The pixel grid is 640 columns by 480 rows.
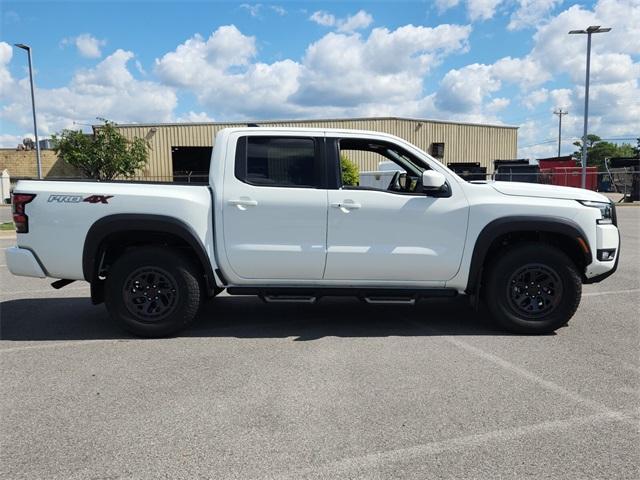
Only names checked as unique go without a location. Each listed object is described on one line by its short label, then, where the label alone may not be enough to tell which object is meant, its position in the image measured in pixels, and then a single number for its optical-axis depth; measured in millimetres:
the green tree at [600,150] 99625
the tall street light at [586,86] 22953
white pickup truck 4797
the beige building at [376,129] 35125
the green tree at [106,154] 23109
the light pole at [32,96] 21969
